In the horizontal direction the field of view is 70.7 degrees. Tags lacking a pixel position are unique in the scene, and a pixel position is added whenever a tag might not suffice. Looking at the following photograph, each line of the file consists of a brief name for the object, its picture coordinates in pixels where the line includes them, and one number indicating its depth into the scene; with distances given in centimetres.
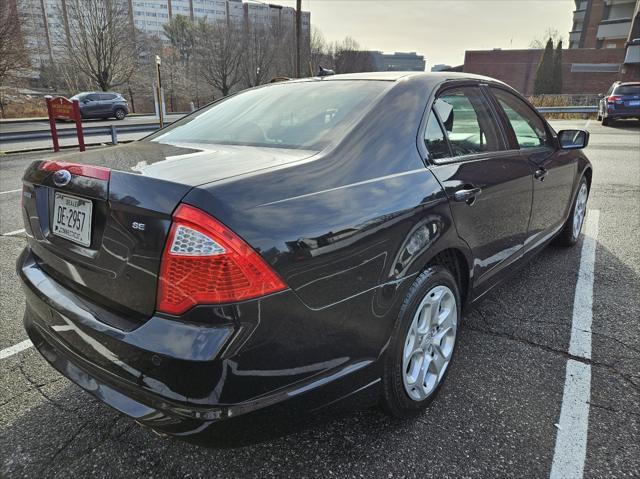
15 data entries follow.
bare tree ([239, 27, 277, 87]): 4950
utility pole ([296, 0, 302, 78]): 2505
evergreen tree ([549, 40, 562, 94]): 3878
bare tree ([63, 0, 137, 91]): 3706
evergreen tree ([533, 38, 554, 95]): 3894
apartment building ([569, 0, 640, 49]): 5028
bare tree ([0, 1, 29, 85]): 2322
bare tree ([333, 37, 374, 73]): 6806
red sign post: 1150
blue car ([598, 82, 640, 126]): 1630
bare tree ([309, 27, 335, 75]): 5995
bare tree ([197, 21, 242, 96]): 4834
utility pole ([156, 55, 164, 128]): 1416
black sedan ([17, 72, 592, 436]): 141
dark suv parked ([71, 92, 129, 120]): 2472
